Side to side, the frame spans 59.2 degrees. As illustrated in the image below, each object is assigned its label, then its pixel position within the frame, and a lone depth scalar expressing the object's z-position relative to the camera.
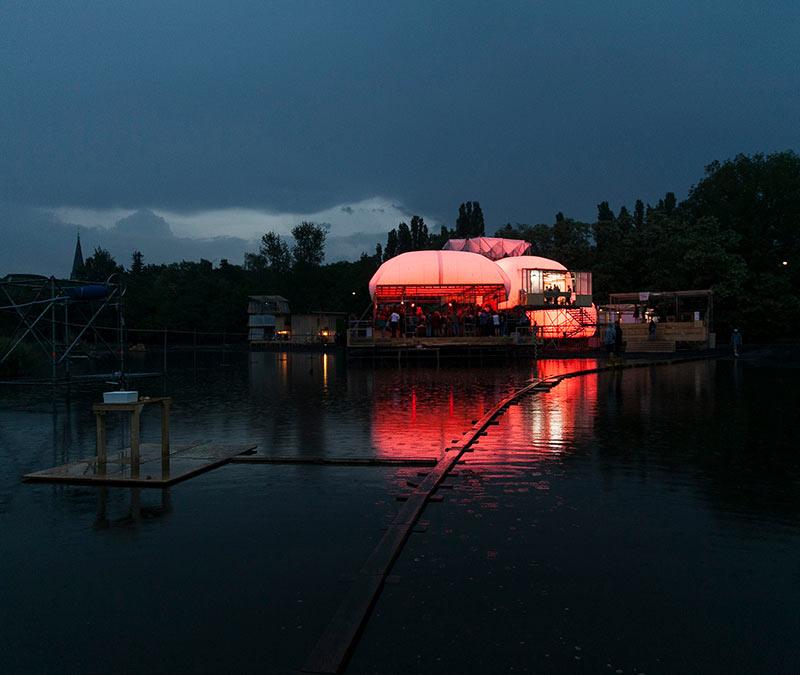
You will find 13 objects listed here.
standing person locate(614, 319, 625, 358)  29.08
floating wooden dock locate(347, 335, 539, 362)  34.84
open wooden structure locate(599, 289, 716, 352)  43.81
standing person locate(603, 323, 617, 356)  30.73
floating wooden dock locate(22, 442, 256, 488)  7.58
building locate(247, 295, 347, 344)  77.88
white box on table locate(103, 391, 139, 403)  7.55
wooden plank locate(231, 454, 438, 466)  8.70
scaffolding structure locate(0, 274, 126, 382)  16.16
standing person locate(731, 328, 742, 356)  34.94
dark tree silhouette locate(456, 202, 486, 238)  85.81
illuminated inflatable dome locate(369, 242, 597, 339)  39.44
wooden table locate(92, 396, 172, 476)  7.38
